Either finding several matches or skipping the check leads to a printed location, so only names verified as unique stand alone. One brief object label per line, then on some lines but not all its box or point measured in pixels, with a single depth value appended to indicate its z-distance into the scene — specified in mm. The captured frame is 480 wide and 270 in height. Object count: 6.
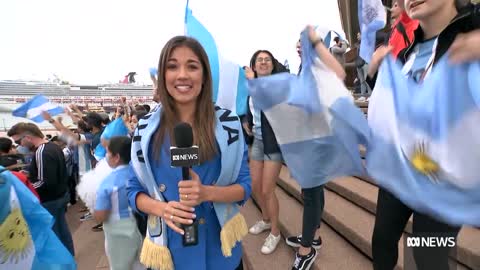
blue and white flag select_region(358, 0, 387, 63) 1700
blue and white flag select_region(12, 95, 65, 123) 5738
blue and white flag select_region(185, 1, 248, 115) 2699
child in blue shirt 2402
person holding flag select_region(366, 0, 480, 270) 972
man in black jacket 3477
